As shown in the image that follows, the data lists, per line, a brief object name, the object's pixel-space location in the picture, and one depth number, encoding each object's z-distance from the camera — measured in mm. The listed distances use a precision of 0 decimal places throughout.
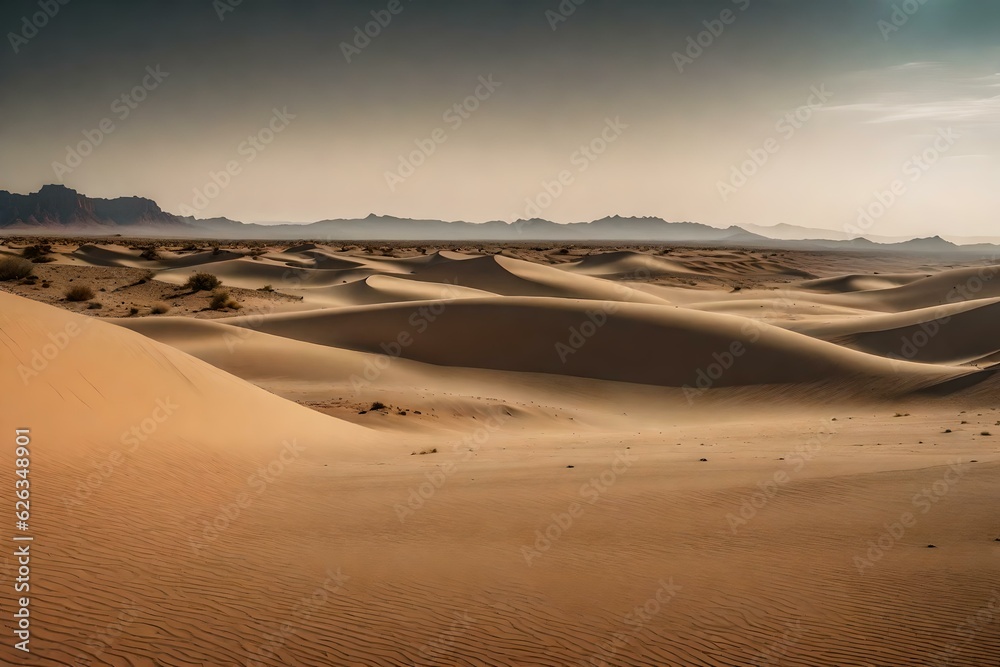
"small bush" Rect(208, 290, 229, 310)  35375
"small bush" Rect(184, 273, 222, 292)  39594
